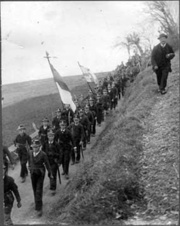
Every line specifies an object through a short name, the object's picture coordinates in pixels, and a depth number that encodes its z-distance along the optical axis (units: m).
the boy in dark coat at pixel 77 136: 9.94
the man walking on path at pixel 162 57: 8.69
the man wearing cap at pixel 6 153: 8.10
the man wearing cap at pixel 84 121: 11.15
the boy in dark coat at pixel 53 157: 7.93
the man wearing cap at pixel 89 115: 12.02
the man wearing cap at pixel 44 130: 9.24
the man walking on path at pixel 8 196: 6.32
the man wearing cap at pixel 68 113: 11.89
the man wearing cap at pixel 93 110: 12.91
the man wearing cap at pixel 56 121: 10.65
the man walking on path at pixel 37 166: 7.08
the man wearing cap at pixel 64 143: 8.70
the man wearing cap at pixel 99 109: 13.99
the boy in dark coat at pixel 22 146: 9.12
